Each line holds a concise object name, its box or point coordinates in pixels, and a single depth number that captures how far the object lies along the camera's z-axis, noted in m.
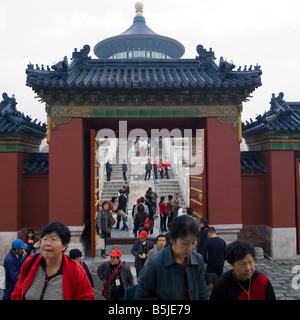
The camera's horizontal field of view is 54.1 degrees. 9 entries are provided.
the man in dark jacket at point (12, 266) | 4.52
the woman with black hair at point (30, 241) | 6.69
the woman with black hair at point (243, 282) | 2.77
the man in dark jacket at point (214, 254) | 5.43
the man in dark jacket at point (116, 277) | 4.47
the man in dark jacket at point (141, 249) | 5.71
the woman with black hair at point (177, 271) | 2.39
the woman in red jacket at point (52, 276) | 2.67
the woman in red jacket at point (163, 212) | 10.90
